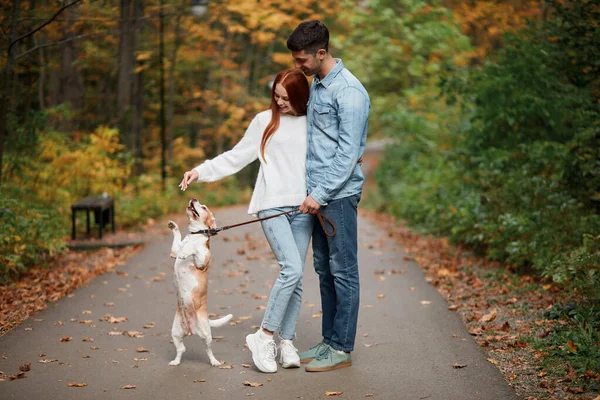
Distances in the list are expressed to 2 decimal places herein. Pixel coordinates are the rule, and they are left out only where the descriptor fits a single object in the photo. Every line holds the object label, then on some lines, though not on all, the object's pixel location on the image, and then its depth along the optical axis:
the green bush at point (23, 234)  8.59
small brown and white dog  5.55
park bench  12.79
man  5.33
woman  5.54
